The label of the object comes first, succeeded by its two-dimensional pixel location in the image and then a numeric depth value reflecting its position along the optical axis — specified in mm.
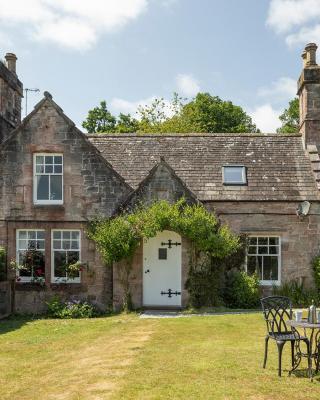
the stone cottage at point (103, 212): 17797
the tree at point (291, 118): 48875
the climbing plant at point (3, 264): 17969
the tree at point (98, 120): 50906
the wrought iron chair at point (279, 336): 8891
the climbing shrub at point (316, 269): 18312
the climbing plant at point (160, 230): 16625
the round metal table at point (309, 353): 8688
